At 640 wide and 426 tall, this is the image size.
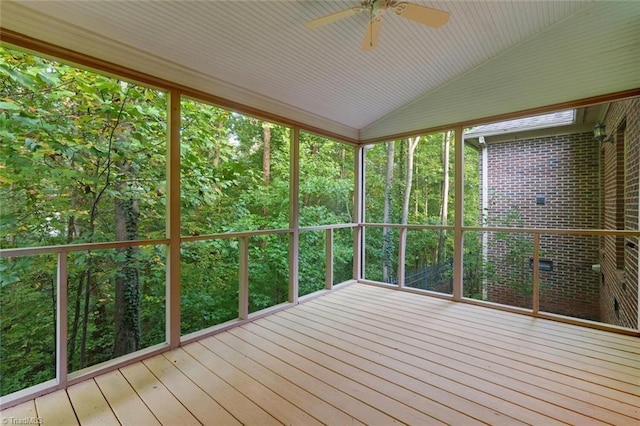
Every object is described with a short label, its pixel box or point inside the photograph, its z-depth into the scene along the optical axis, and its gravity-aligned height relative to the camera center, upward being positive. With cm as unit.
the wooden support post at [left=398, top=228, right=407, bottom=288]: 457 -70
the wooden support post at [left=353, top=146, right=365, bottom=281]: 501 -2
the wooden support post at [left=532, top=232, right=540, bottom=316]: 339 -75
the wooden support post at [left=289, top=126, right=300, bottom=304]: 383 +0
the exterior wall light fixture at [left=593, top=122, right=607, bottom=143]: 464 +134
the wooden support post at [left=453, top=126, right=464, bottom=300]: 395 -9
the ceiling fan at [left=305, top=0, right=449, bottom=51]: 201 +145
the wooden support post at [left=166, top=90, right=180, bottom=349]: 265 -10
